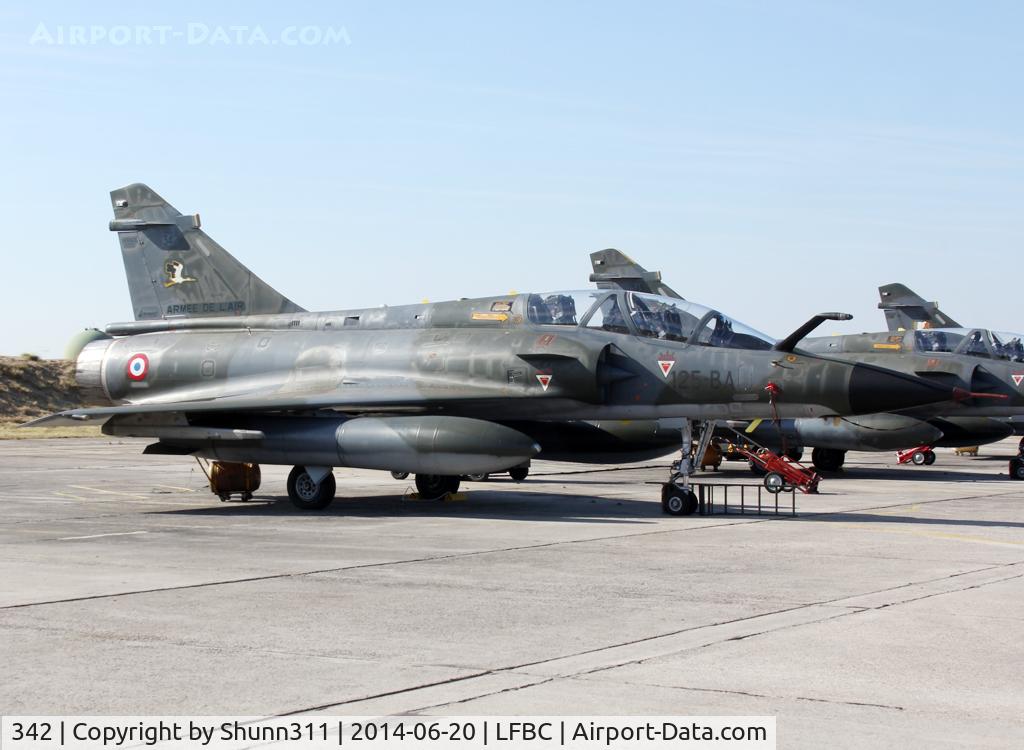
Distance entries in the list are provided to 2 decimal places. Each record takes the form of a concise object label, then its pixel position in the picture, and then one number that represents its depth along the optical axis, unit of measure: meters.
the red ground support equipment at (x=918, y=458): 31.30
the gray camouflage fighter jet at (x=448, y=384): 15.52
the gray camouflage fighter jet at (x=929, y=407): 24.16
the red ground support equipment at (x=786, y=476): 20.16
